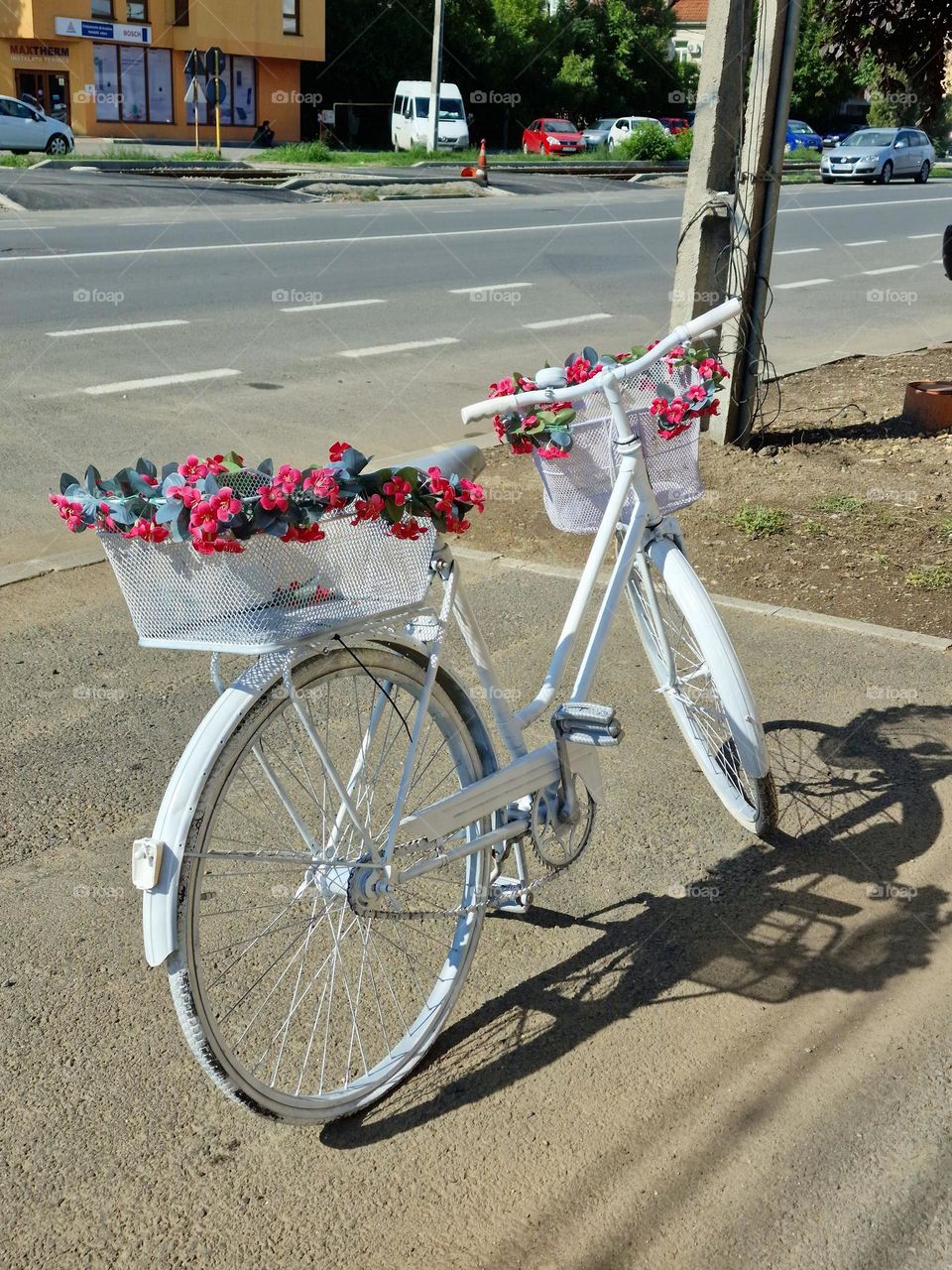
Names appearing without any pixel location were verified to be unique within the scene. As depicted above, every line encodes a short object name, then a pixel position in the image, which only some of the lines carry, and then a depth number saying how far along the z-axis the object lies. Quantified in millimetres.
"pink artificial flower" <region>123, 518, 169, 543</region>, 2318
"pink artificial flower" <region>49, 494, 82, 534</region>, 2359
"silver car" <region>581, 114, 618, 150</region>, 50250
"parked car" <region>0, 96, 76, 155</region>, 33969
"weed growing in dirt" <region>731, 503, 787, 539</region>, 6734
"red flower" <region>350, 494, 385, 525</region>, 2480
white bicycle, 2523
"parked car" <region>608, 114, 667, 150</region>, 48438
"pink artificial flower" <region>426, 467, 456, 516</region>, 2595
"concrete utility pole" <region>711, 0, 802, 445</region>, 7445
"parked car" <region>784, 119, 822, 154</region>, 56238
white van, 45844
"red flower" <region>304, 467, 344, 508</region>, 2398
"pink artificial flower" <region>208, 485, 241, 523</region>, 2293
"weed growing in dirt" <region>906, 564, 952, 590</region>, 6012
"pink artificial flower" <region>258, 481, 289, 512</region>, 2318
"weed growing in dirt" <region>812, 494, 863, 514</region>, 7113
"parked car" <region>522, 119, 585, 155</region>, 48594
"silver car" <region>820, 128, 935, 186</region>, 39250
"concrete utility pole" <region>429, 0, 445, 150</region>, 40938
